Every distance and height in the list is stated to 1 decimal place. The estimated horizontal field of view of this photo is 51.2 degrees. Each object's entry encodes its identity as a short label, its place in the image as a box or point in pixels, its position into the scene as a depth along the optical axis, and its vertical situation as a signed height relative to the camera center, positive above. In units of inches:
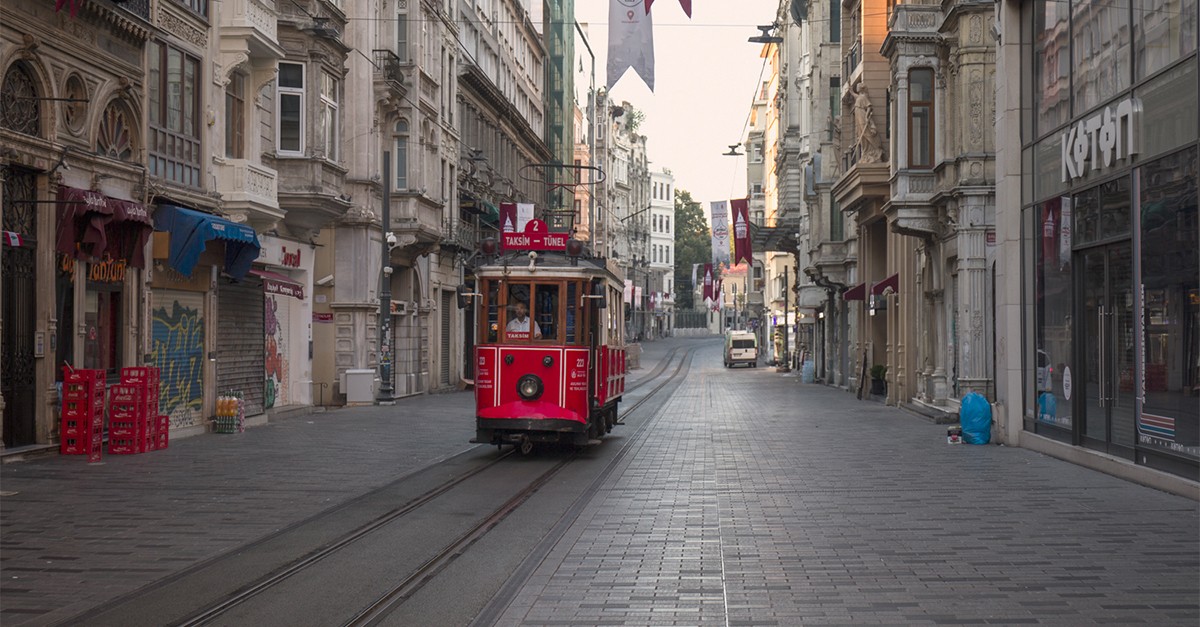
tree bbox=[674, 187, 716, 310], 6643.7 +467.0
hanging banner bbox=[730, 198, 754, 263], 2277.3 +192.3
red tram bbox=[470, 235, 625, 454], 738.8 -10.1
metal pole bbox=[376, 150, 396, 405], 1332.4 +26.3
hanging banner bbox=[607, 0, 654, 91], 719.7 +169.0
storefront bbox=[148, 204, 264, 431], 839.7 +12.2
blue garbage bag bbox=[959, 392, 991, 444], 837.8 -60.8
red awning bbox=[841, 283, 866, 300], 1627.7 +48.5
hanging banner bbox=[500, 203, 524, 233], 1865.2 +169.3
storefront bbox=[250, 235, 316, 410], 1090.7 +10.0
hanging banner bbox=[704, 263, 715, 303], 3208.7 +112.7
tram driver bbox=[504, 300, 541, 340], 747.4 +4.1
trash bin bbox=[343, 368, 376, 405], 1339.8 -60.3
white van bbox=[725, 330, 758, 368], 3181.6 -47.8
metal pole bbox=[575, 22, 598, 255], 3593.8 +633.6
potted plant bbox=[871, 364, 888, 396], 1539.1 -61.3
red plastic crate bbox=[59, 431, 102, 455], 709.9 -66.0
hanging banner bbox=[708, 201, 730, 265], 2608.3 +213.8
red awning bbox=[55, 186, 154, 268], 707.4 +61.1
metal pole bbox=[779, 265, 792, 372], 2869.1 -76.5
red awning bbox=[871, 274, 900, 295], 1411.2 +52.5
